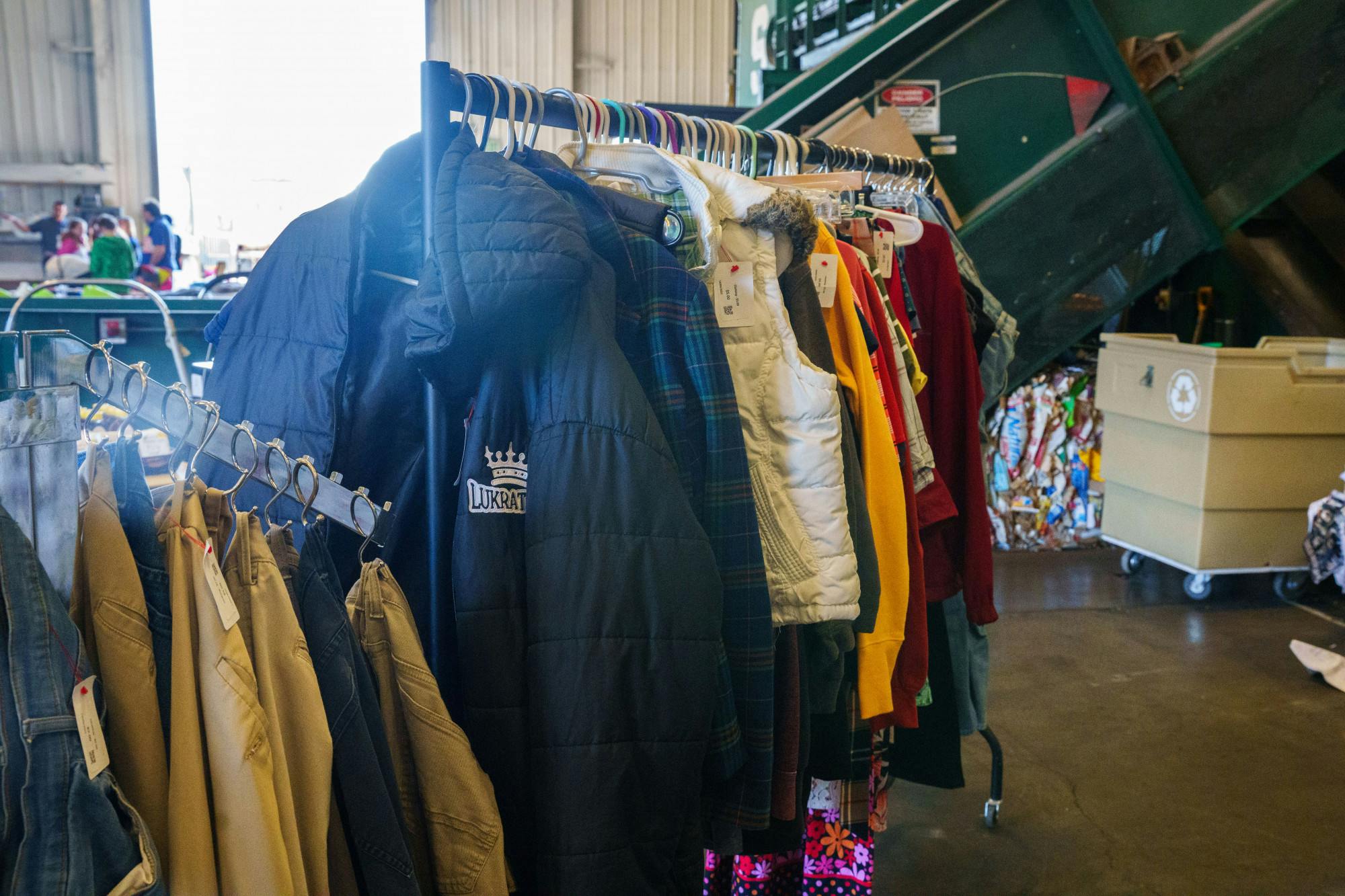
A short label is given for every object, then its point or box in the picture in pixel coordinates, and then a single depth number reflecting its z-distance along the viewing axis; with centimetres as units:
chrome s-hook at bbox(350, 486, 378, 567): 102
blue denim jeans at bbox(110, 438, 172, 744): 84
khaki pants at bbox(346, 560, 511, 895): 101
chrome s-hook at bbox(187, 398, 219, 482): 95
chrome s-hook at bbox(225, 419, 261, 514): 97
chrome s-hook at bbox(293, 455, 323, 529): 100
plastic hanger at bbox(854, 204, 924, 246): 196
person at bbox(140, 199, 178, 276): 738
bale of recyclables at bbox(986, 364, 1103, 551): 494
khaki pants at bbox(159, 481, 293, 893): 80
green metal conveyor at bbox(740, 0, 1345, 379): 399
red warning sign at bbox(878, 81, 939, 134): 395
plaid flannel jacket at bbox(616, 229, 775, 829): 124
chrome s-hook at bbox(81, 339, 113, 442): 90
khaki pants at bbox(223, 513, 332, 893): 89
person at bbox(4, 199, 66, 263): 763
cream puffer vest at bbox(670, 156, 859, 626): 136
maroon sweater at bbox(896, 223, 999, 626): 195
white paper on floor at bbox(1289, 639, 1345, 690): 345
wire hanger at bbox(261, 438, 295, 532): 99
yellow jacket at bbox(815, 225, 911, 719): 157
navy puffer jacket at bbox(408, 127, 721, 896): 105
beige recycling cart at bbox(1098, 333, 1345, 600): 390
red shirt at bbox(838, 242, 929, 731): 169
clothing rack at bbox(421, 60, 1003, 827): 122
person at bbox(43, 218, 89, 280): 665
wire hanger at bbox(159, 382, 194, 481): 94
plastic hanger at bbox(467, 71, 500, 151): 128
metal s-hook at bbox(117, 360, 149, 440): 93
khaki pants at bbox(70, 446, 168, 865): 80
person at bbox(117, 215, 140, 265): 791
